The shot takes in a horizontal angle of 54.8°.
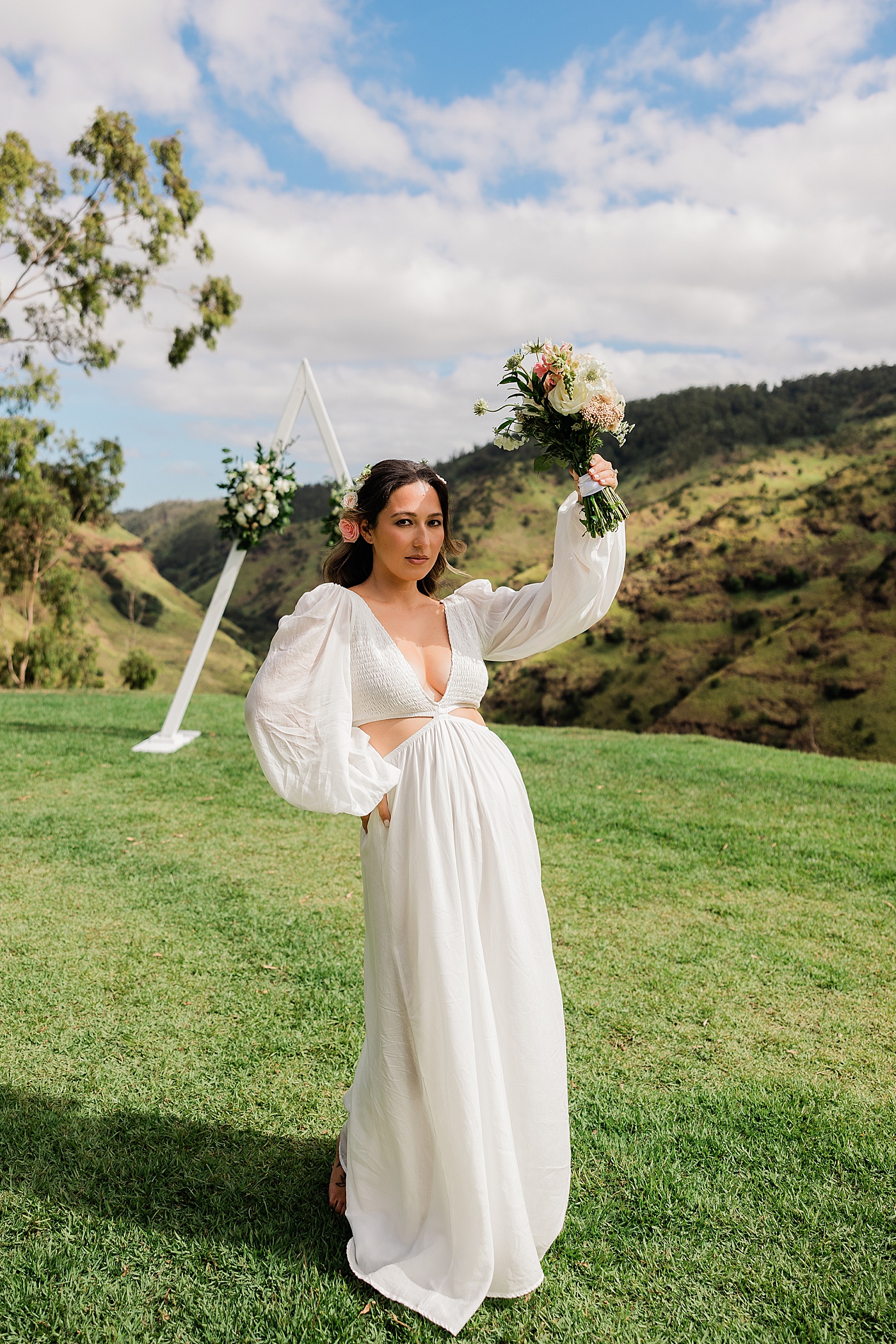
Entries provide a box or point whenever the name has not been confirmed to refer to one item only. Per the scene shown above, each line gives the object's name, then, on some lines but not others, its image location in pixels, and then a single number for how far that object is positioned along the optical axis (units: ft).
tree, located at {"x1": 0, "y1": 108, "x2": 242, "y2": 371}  55.16
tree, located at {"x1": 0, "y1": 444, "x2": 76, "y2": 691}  69.82
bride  7.25
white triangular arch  27.89
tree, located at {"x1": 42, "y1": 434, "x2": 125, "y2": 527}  74.84
